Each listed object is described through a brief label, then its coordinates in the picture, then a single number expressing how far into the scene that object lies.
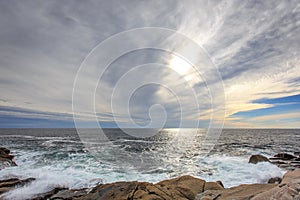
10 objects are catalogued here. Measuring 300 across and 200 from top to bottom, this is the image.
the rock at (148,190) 7.73
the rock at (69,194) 9.42
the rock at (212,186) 8.81
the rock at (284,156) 23.00
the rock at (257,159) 18.91
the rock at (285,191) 4.78
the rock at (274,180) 12.87
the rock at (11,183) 10.53
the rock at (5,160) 17.60
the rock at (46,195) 9.72
